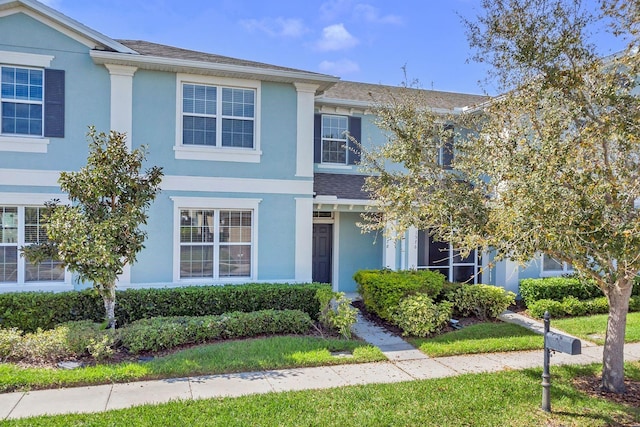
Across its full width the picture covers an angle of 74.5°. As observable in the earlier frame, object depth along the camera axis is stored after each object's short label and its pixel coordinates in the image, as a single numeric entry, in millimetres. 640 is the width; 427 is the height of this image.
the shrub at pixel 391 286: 10133
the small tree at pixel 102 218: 7598
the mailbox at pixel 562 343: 5250
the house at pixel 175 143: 9539
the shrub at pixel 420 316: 9289
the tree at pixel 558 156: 4941
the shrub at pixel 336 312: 9047
